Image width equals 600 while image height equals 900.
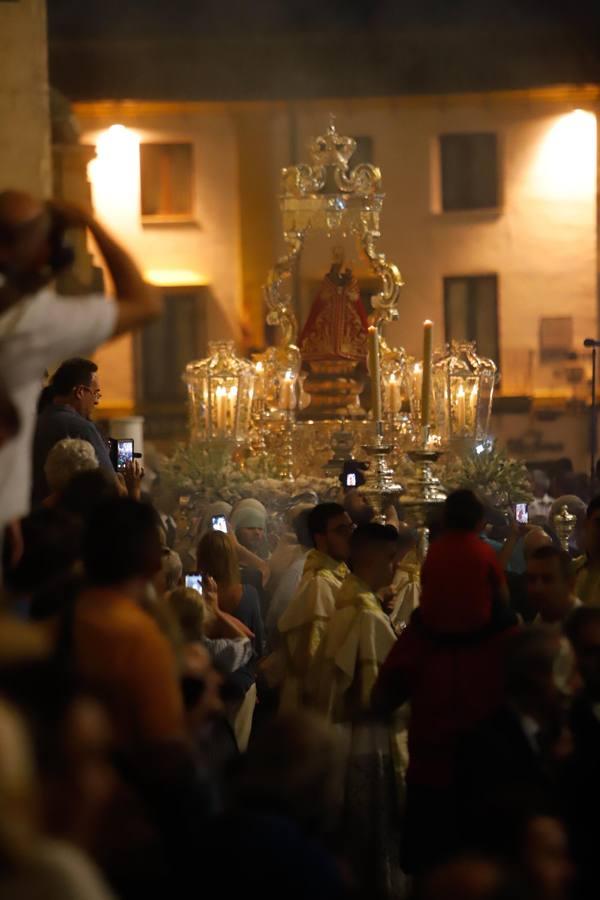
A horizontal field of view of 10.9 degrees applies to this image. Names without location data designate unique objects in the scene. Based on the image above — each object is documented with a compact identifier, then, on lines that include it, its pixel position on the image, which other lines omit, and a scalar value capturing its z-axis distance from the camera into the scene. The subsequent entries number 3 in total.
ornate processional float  24.14
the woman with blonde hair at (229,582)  13.28
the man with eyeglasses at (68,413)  13.25
